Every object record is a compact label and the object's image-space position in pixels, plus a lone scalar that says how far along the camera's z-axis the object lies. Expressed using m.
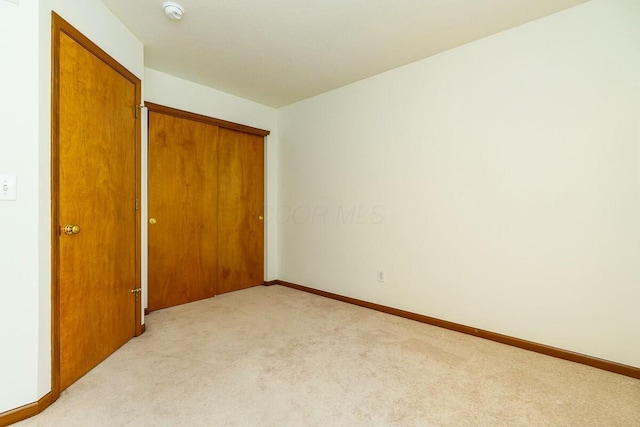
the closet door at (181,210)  3.18
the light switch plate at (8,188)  1.46
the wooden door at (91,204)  1.73
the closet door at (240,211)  3.76
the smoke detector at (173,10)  2.06
